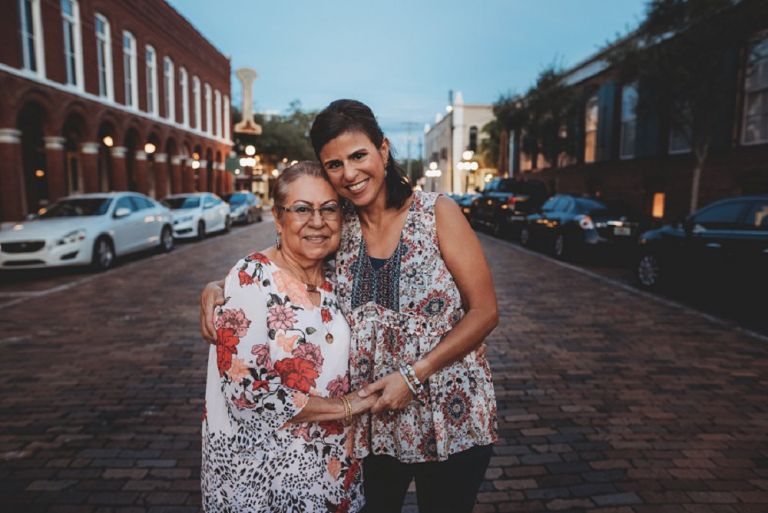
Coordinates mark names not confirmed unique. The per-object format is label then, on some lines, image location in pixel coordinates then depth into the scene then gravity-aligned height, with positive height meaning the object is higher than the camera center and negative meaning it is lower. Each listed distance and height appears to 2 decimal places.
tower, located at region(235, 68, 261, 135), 36.69 +6.23
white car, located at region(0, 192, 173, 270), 9.73 -0.99
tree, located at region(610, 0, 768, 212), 11.77 +3.19
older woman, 1.53 -0.58
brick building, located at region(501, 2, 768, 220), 13.54 +1.51
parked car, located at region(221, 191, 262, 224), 24.64 -0.98
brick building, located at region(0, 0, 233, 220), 15.47 +3.39
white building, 49.62 +5.34
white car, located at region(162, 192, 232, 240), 16.47 -0.96
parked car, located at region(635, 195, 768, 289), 6.91 -0.80
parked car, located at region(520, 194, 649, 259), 11.35 -0.77
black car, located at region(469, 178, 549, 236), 16.97 -0.46
